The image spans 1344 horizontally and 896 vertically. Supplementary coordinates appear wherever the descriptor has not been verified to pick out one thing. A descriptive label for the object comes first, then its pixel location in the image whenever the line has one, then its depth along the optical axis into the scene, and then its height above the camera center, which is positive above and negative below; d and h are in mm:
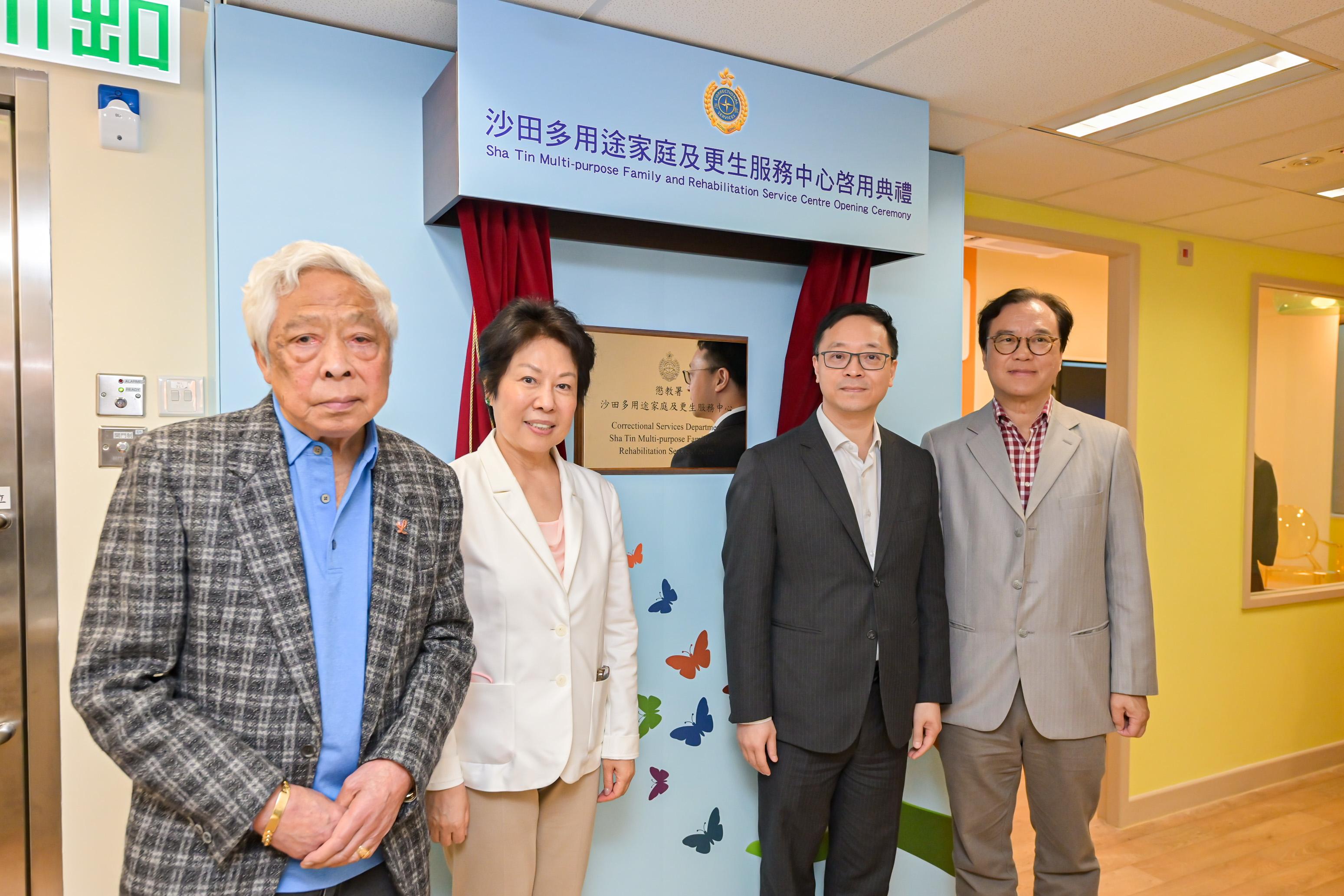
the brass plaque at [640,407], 2340 +41
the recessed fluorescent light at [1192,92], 2332 +1002
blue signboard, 1920 +732
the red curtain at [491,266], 2072 +391
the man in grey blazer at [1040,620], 2236 -534
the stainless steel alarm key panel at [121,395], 2068 +58
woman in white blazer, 1720 -468
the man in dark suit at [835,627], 2105 -521
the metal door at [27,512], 2014 -228
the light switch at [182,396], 2119 +58
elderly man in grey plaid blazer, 1110 -297
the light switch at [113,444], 2072 -64
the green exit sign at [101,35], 1986 +935
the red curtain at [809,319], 2539 +313
